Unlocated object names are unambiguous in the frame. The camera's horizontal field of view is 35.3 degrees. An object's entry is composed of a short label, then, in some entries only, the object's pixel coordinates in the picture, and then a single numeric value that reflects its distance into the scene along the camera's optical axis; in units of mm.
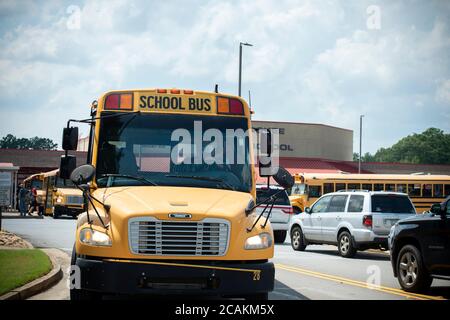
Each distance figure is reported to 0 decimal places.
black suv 10781
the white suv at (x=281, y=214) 23000
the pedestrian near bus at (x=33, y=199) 48375
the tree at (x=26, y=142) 156125
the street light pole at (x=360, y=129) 69475
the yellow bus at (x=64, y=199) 41062
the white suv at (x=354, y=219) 18109
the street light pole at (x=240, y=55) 35281
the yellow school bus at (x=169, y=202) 7719
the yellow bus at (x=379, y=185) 39844
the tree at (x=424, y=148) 157875
